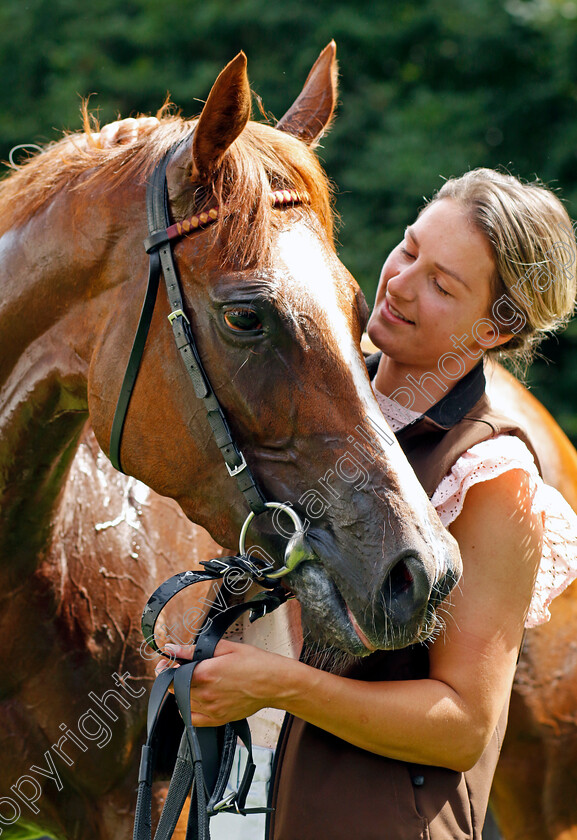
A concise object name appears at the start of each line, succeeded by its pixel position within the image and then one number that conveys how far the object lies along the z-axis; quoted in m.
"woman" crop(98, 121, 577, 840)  5.66
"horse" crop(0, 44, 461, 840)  5.65
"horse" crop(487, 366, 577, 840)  6.64
